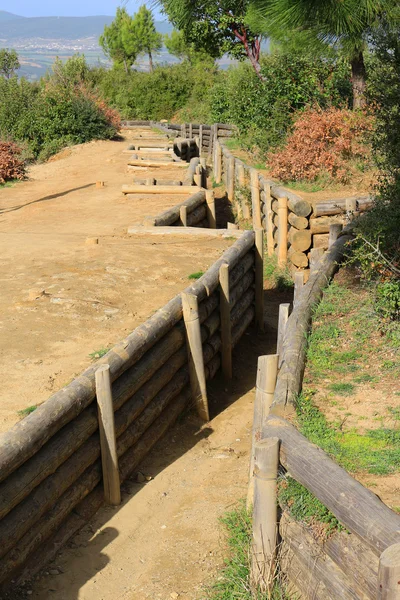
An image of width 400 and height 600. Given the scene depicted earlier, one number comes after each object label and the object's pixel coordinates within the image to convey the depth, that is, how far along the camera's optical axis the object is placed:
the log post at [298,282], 8.99
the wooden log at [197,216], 13.91
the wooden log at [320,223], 13.05
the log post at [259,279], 11.55
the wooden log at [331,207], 12.95
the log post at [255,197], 16.00
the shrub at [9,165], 20.83
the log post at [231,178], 20.25
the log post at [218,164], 24.67
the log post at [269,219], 14.84
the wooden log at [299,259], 13.31
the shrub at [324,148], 15.55
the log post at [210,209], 14.74
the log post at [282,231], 13.55
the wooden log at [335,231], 10.68
